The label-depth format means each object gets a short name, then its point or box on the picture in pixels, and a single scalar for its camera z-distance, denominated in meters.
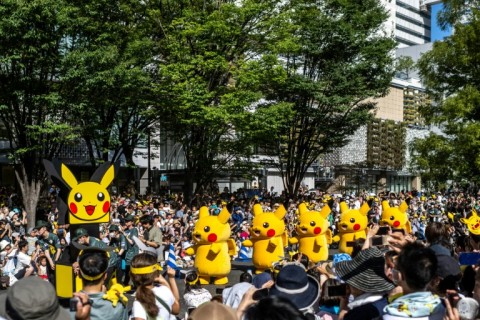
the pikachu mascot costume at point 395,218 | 13.14
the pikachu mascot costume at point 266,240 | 12.09
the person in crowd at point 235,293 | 5.12
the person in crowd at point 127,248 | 11.14
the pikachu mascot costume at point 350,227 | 13.55
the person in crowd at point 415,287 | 3.36
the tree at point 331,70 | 23.22
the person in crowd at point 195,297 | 5.57
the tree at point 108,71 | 17.59
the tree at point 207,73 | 20.06
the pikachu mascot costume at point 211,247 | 11.76
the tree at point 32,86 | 16.36
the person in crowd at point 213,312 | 2.92
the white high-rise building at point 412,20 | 105.62
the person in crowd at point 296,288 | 3.85
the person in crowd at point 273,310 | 2.69
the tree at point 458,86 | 20.95
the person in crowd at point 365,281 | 3.80
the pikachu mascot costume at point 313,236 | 12.78
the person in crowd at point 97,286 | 4.24
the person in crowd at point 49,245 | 10.24
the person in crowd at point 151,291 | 4.42
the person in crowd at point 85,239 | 8.82
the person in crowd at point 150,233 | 11.60
